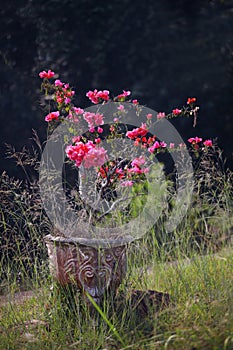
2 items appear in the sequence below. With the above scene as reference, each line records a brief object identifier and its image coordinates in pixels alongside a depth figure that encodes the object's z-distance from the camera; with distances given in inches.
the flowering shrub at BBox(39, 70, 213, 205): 249.0
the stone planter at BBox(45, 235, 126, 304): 233.9
